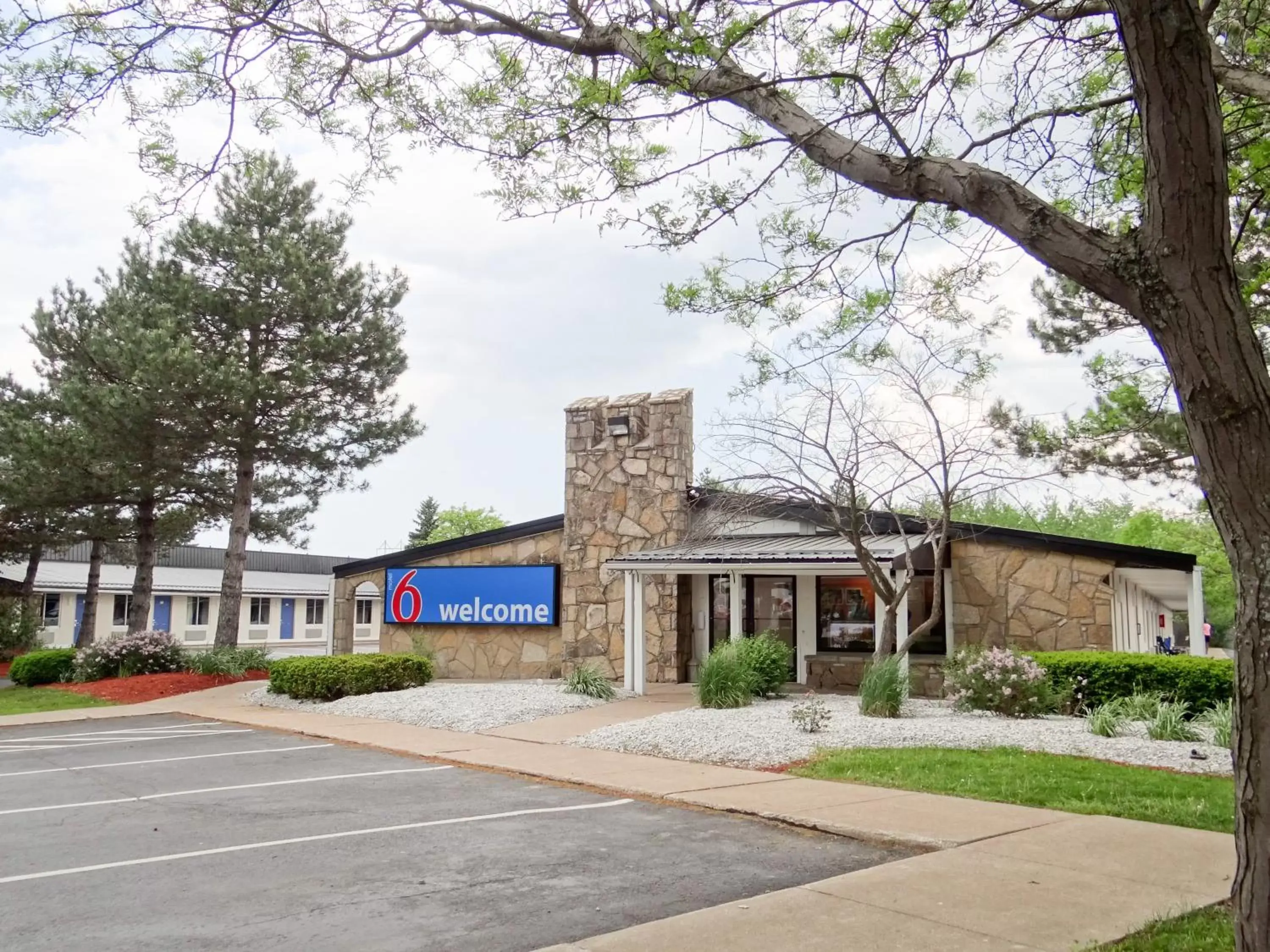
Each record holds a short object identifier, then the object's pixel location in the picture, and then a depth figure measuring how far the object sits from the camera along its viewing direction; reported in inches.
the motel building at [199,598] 1526.8
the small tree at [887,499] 540.7
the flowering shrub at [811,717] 456.1
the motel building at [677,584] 627.8
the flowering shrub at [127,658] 862.5
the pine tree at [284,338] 904.3
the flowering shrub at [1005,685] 500.4
